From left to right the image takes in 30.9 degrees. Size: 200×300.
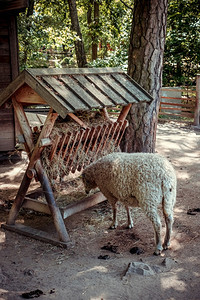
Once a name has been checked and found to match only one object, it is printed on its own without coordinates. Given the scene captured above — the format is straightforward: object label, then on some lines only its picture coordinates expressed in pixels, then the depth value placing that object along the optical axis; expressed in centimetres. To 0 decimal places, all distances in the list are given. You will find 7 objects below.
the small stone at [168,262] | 435
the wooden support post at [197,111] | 1426
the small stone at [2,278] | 405
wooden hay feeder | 484
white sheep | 474
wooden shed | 838
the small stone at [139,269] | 411
